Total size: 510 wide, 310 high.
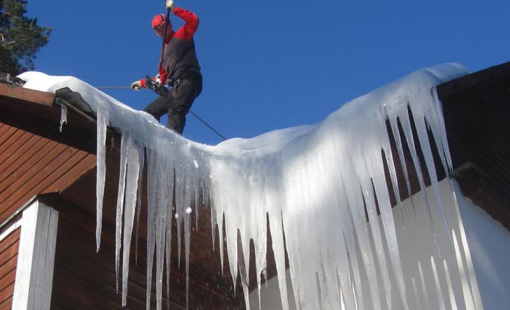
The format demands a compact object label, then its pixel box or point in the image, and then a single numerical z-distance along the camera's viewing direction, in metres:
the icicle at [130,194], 4.17
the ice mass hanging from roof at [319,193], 4.25
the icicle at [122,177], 4.11
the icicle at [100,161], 3.95
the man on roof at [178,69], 5.86
